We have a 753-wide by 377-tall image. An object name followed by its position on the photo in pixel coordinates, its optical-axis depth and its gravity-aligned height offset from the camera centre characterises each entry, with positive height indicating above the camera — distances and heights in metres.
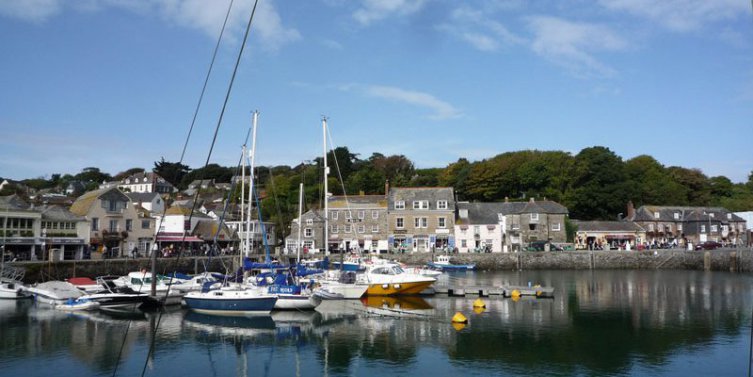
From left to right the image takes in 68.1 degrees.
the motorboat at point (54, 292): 32.78 -3.42
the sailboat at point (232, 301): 28.11 -3.46
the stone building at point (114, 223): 49.92 +1.06
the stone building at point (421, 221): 66.25 +1.30
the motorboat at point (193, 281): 33.21 -2.98
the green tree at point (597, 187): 81.12 +6.40
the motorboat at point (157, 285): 32.00 -3.15
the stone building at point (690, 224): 73.56 +0.80
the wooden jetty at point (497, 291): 34.88 -3.79
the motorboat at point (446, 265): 57.00 -3.47
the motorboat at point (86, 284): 34.53 -3.19
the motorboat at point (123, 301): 29.95 -3.61
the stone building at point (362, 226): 66.94 +0.79
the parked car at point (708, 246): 64.47 -1.86
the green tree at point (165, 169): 139.00 +16.28
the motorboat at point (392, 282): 34.84 -3.10
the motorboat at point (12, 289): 34.53 -3.36
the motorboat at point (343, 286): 33.28 -3.26
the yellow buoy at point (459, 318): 25.98 -4.07
